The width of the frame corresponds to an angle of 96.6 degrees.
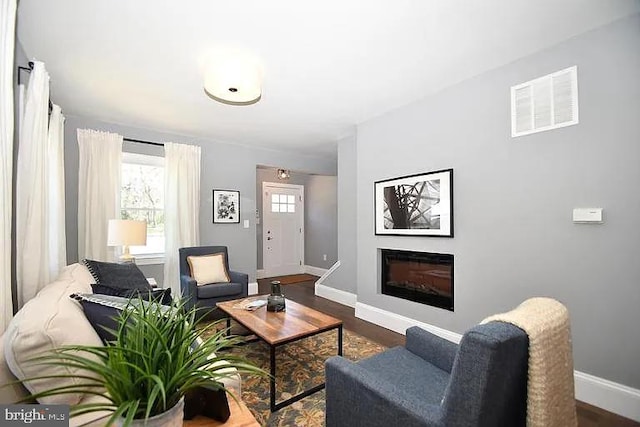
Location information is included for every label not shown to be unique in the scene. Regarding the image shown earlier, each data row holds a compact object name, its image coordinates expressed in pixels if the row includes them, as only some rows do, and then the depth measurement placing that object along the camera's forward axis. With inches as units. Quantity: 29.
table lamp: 119.6
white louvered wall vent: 81.4
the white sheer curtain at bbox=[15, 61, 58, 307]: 68.5
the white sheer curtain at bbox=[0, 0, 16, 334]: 51.9
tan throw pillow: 141.8
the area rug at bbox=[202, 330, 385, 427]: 72.8
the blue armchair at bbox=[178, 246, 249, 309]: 132.5
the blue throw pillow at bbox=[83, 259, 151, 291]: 95.9
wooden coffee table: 77.0
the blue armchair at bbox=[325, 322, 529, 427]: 37.4
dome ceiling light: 89.4
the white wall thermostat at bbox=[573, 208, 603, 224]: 75.9
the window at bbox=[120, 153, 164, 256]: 159.0
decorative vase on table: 100.2
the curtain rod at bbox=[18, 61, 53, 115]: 78.6
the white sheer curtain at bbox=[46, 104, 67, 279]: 96.3
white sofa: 40.2
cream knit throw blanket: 39.8
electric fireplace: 114.5
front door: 254.7
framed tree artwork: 111.2
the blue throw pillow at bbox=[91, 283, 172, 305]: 72.5
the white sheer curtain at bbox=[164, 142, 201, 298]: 161.3
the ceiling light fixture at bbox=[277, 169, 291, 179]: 228.7
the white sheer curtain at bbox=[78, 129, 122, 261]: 139.4
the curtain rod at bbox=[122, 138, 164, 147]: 156.0
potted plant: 26.9
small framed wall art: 183.0
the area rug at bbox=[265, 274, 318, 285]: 235.9
